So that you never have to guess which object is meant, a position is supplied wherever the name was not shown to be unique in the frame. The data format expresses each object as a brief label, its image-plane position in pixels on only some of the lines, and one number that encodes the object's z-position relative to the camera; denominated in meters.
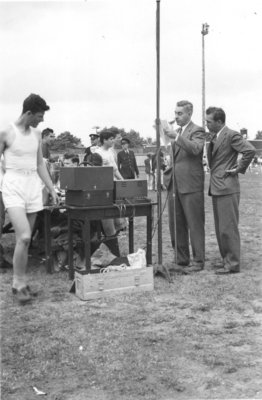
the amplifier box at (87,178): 5.88
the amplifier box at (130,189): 6.12
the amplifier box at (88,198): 5.89
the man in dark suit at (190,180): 6.62
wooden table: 5.92
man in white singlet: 5.34
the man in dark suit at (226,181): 6.52
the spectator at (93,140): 10.95
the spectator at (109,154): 7.20
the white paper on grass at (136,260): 6.09
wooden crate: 5.49
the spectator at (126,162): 14.48
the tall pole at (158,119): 6.00
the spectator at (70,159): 9.91
